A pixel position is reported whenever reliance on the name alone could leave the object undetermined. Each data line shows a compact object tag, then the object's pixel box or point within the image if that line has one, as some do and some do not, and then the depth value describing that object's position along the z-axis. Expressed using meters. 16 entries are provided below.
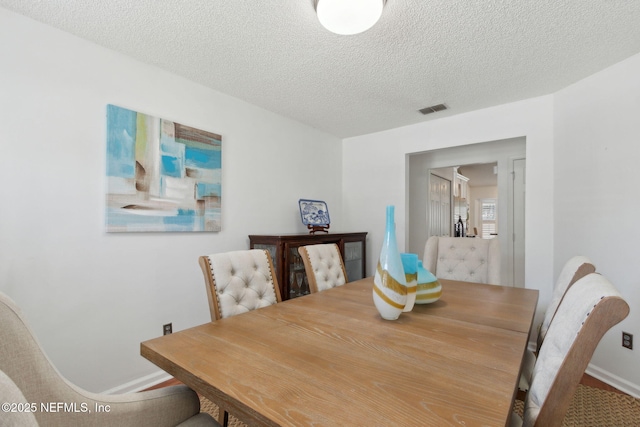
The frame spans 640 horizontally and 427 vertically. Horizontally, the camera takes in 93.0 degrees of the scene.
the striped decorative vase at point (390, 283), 1.22
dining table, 0.66
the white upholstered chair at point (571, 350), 0.67
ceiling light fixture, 1.49
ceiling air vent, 3.11
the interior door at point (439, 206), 4.48
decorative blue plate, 3.43
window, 8.38
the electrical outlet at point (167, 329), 2.35
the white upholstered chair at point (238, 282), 1.45
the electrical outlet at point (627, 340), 2.19
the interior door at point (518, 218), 3.49
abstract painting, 2.10
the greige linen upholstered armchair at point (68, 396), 0.74
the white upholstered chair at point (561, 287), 1.22
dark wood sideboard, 2.75
